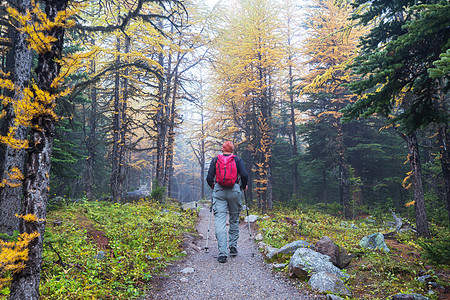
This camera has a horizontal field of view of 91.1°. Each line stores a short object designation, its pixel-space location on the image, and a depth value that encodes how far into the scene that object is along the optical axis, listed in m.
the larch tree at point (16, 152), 5.02
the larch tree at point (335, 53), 13.82
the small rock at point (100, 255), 4.29
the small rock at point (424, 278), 3.85
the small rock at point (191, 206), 14.72
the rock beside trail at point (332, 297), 3.39
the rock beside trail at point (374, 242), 6.04
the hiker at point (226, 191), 5.25
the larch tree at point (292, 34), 19.88
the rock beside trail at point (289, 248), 5.48
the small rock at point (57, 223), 5.74
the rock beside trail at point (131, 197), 15.23
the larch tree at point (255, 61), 13.41
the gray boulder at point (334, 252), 4.93
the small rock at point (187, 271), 4.62
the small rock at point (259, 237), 7.56
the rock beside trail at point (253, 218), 10.65
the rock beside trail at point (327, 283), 3.68
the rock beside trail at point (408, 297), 3.13
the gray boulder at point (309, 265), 4.28
